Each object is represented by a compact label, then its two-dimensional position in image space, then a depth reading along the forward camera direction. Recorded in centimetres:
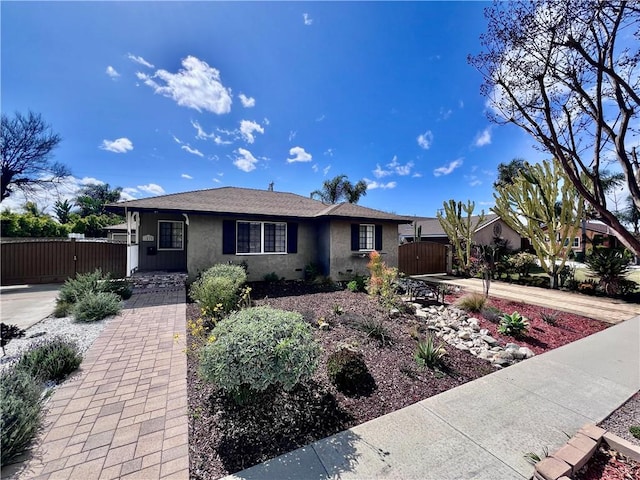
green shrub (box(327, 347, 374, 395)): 350
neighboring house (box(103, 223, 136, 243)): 1591
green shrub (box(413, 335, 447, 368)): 424
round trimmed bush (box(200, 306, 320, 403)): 263
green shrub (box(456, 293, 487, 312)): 721
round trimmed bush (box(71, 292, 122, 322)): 608
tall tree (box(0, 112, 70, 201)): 1753
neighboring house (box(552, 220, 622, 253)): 2588
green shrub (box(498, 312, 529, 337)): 570
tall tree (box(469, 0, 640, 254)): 319
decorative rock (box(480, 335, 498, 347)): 524
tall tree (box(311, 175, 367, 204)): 3062
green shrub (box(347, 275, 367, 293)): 975
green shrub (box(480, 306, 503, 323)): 652
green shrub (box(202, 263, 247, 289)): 737
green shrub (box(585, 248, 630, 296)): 945
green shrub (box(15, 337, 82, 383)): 351
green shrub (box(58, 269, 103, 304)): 699
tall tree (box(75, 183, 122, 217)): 4528
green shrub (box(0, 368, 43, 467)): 219
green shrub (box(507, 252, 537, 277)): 1282
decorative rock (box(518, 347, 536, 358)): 484
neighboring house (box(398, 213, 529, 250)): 2356
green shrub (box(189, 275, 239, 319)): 588
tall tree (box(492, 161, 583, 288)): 1071
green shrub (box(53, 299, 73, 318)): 639
